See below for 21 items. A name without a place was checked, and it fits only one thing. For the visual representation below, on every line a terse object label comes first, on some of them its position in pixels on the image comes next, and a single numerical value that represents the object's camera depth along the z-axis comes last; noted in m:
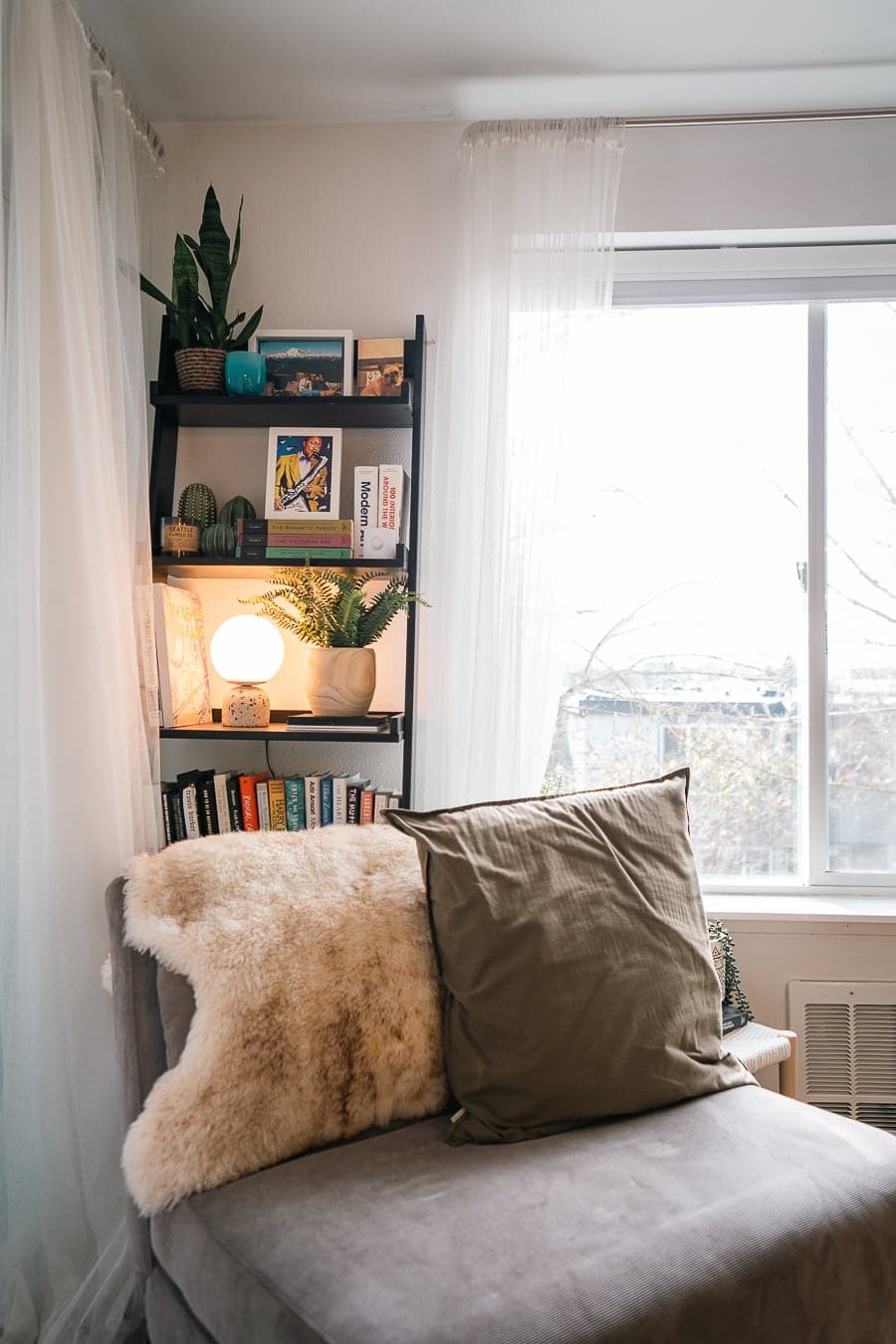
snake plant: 2.11
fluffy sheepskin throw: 1.21
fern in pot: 2.06
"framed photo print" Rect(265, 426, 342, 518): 2.21
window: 2.38
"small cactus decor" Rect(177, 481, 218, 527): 2.19
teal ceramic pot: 2.12
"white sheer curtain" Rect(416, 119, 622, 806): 2.18
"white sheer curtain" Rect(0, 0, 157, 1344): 1.51
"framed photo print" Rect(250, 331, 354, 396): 2.20
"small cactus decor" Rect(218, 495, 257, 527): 2.18
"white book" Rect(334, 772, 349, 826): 2.08
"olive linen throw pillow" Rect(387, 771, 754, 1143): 1.32
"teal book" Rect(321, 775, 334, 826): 2.08
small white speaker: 2.14
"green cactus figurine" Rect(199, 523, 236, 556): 2.13
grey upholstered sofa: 0.98
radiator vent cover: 2.20
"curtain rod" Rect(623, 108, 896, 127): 2.21
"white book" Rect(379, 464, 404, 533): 2.15
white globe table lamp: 2.11
